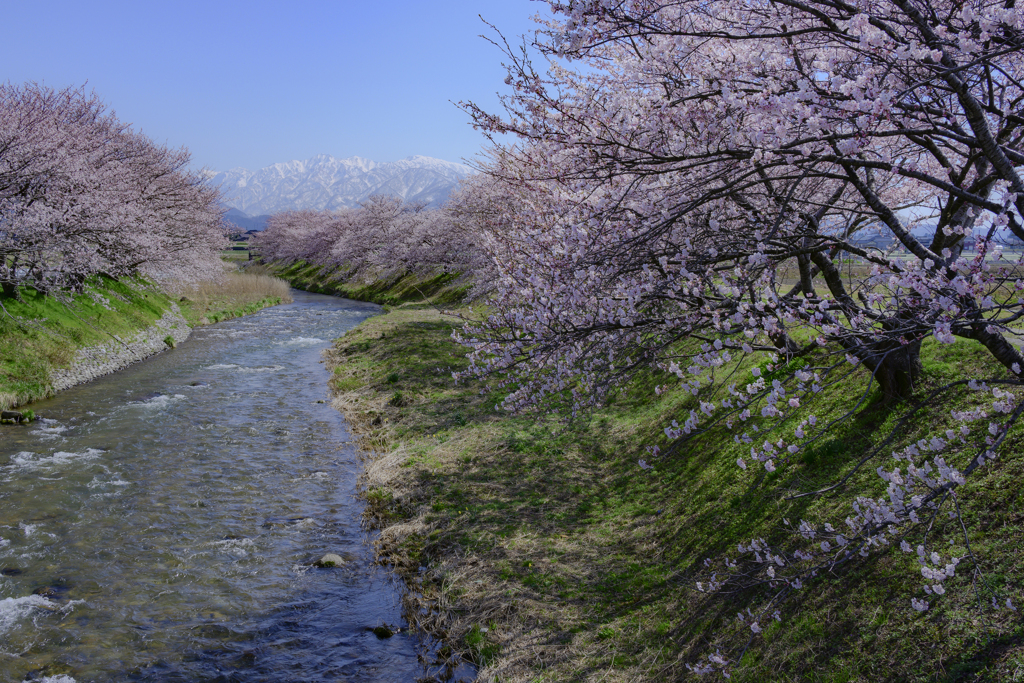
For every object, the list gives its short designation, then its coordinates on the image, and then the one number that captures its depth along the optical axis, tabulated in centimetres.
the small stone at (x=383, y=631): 898
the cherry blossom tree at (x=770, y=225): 536
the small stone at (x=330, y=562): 1088
